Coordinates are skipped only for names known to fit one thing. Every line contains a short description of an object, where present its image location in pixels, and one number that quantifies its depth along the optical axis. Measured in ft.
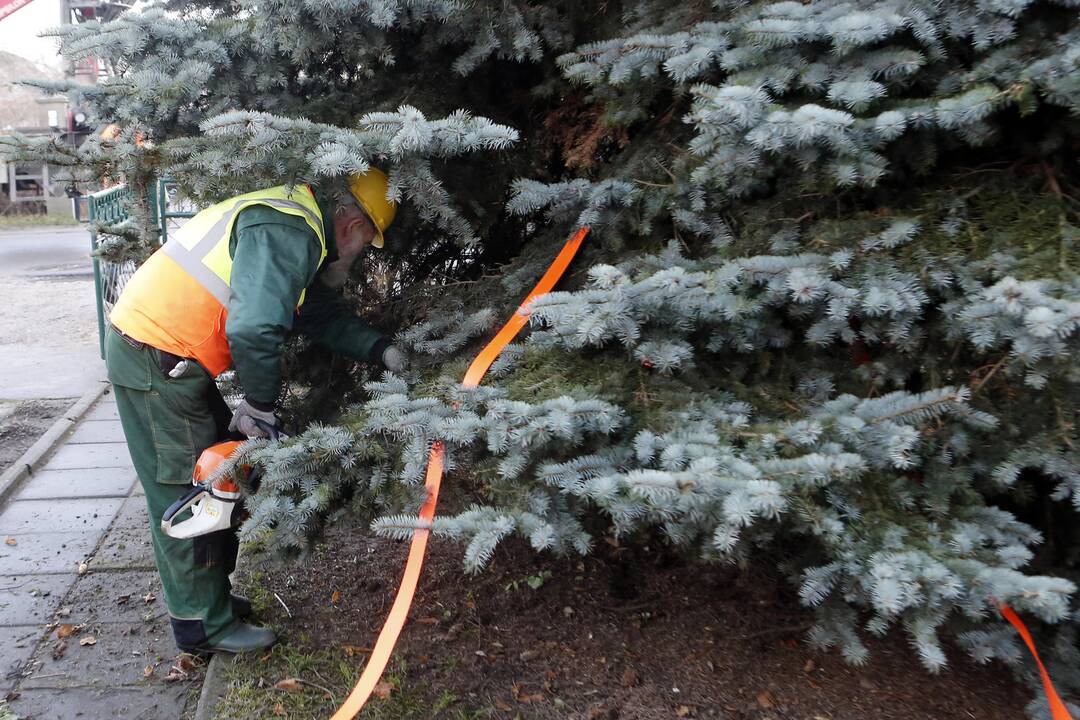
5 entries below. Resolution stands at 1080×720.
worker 8.74
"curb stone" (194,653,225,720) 9.37
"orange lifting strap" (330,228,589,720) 7.29
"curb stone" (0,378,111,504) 15.80
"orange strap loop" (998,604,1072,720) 6.47
